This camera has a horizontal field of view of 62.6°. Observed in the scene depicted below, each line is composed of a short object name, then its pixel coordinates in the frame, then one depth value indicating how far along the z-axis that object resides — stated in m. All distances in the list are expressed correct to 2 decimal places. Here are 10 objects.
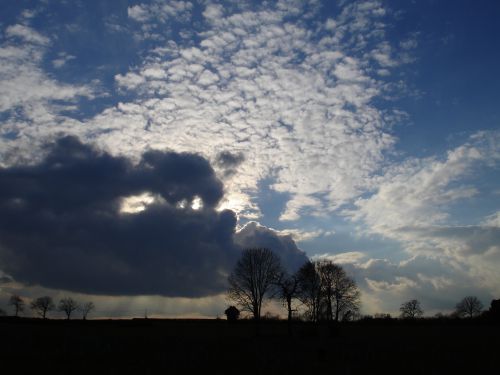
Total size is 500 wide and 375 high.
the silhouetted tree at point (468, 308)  147.50
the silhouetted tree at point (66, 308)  165.75
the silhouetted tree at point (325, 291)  79.56
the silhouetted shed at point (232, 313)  107.12
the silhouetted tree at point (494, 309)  95.87
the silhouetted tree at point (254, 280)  78.75
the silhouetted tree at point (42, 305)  165.25
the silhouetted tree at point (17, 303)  171.50
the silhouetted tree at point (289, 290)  54.84
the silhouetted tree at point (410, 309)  138.12
